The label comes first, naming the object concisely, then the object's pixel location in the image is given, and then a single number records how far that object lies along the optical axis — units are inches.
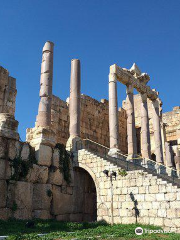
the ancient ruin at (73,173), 581.1
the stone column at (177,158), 1274.6
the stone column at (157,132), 1097.8
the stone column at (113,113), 915.4
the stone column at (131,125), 990.4
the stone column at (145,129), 1053.8
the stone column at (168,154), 1255.8
